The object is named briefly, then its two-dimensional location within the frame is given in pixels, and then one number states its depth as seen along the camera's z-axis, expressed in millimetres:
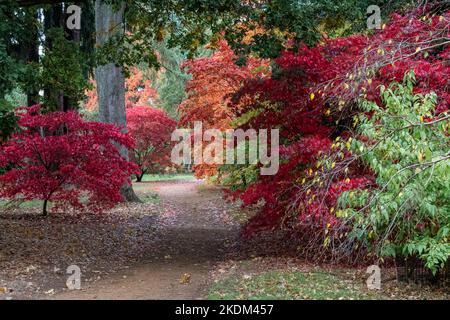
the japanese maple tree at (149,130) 28188
